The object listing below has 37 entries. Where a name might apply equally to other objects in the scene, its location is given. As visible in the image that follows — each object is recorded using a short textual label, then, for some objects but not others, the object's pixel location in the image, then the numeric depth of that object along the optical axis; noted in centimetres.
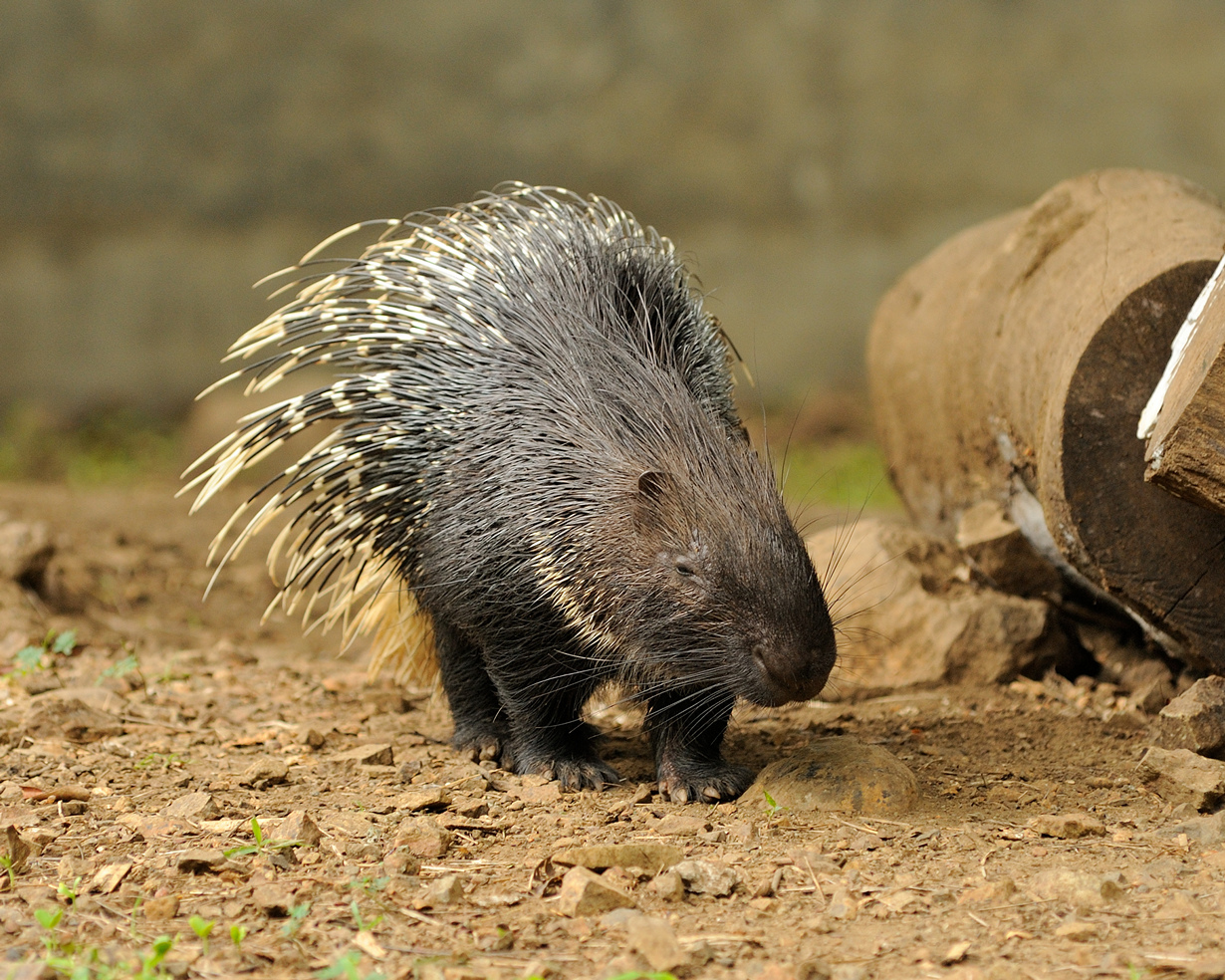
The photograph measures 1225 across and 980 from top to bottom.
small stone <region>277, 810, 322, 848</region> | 504
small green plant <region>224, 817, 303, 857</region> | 486
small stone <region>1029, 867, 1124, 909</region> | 440
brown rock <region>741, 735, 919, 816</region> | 558
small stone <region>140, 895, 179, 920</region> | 435
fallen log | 617
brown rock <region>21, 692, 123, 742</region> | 679
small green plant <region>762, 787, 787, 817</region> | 564
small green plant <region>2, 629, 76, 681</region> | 789
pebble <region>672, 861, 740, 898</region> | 460
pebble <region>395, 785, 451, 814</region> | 571
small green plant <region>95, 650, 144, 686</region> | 776
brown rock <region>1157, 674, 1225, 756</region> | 592
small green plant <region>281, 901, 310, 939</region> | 418
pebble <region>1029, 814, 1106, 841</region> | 525
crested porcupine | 536
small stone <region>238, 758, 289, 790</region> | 612
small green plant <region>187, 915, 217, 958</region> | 403
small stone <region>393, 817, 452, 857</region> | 504
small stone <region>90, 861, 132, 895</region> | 463
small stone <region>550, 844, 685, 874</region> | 482
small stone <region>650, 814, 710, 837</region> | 541
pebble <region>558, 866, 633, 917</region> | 436
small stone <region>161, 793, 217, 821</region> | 543
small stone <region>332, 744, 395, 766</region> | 661
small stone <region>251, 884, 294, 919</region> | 438
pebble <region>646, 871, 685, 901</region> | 454
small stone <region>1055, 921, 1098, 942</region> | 409
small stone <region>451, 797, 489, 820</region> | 568
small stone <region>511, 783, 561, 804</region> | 607
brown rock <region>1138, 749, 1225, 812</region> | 540
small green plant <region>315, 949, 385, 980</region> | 363
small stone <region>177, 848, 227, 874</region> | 476
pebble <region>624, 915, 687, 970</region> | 387
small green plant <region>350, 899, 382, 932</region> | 419
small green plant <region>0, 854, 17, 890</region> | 467
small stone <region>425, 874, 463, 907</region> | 445
